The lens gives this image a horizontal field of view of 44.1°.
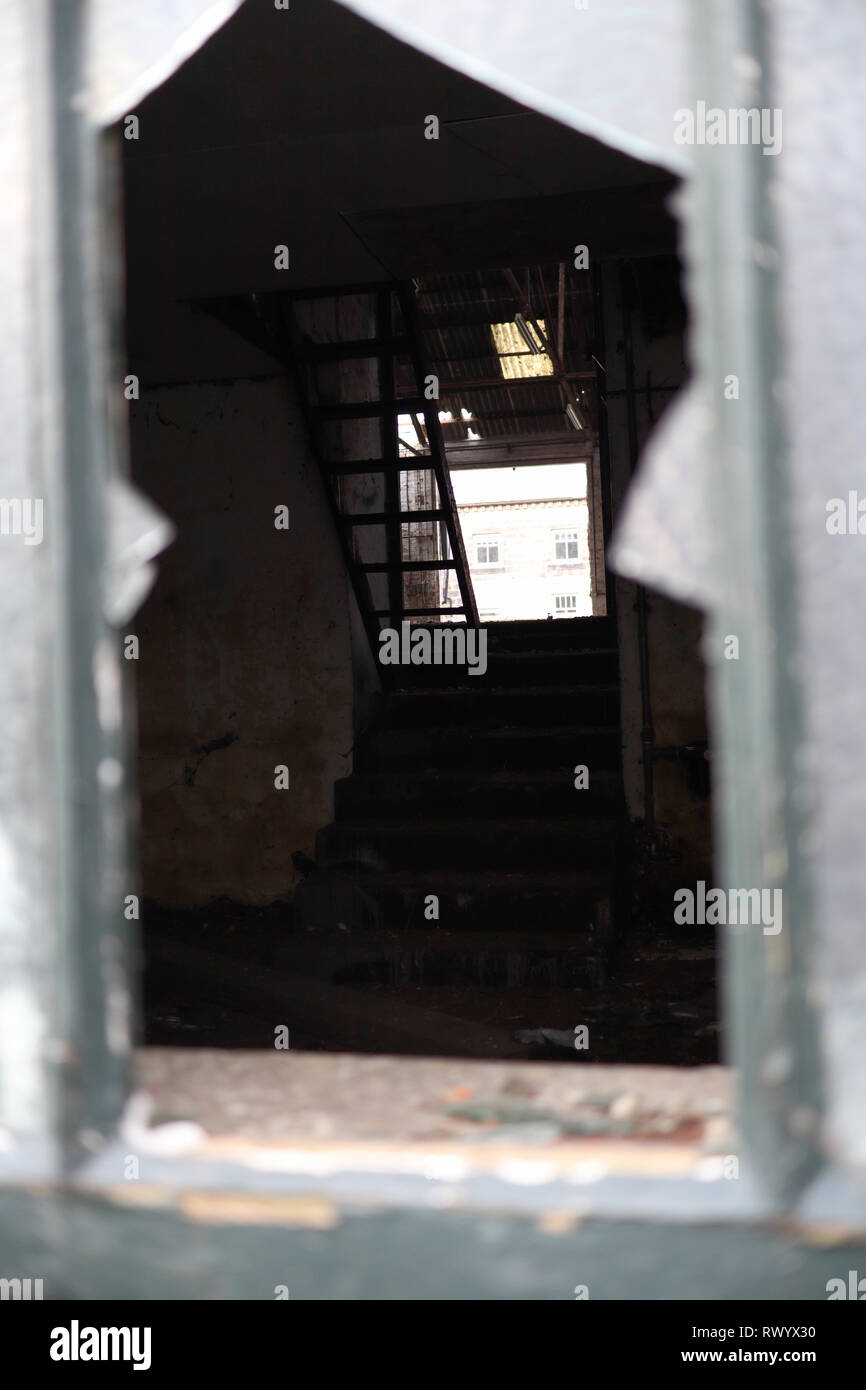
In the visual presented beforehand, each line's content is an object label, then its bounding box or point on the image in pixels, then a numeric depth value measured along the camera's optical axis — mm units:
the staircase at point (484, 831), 4664
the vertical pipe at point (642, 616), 5582
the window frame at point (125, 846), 1295
